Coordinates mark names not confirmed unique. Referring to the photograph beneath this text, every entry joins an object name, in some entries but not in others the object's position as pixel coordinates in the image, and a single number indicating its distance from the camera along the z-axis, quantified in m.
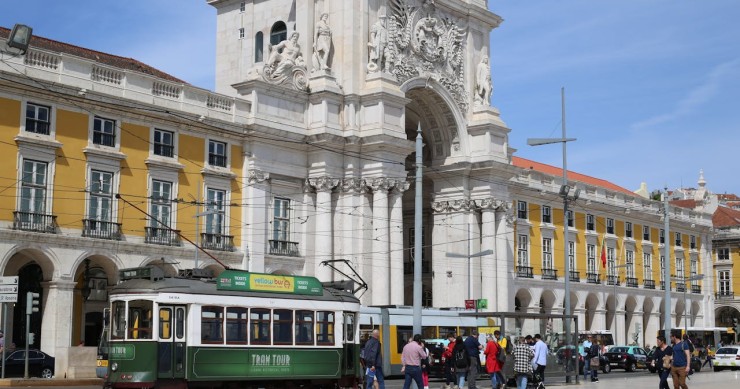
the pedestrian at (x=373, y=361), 29.61
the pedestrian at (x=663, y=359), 28.48
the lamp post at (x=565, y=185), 45.84
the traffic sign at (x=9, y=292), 35.47
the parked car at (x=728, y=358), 56.41
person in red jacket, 31.78
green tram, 26.33
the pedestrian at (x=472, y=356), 31.72
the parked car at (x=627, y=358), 57.75
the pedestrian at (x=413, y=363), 28.17
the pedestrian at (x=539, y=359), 31.22
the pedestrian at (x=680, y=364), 27.88
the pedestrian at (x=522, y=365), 29.53
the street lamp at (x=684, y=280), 81.27
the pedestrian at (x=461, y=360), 31.64
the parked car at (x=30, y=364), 39.38
